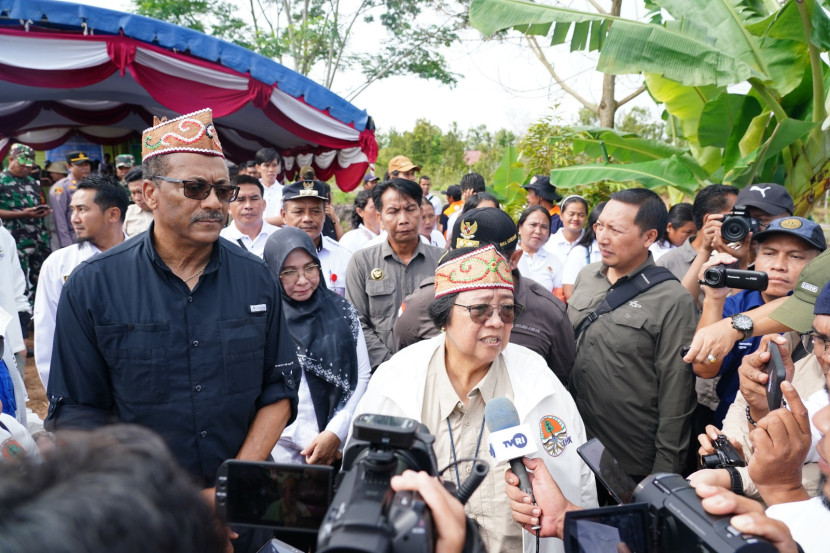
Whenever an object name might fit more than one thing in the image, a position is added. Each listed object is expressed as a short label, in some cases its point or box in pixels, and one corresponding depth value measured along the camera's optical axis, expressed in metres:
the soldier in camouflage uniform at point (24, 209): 6.93
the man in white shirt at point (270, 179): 7.11
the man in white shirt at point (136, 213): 4.89
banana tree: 5.12
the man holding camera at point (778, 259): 2.63
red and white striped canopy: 6.38
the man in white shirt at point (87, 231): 3.45
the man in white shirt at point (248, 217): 4.65
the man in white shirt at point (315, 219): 4.36
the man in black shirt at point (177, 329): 1.92
